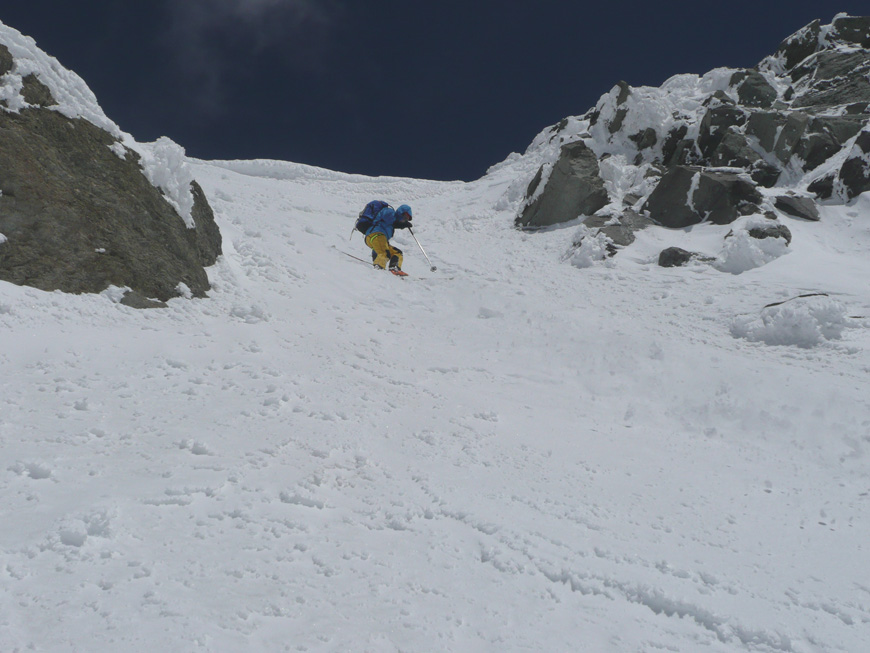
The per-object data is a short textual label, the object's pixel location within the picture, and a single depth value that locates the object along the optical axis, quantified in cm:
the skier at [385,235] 1537
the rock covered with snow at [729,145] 1919
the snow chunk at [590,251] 1733
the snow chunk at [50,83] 933
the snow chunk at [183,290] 1007
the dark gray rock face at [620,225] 1850
